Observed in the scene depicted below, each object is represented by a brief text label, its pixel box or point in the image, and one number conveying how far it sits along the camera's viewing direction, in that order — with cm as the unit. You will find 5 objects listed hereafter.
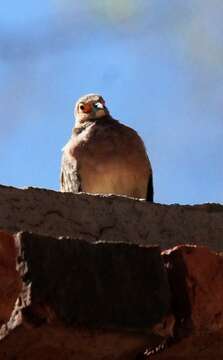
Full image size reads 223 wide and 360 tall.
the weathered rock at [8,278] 480
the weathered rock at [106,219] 705
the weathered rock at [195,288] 503
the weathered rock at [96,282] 466
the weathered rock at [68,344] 466
